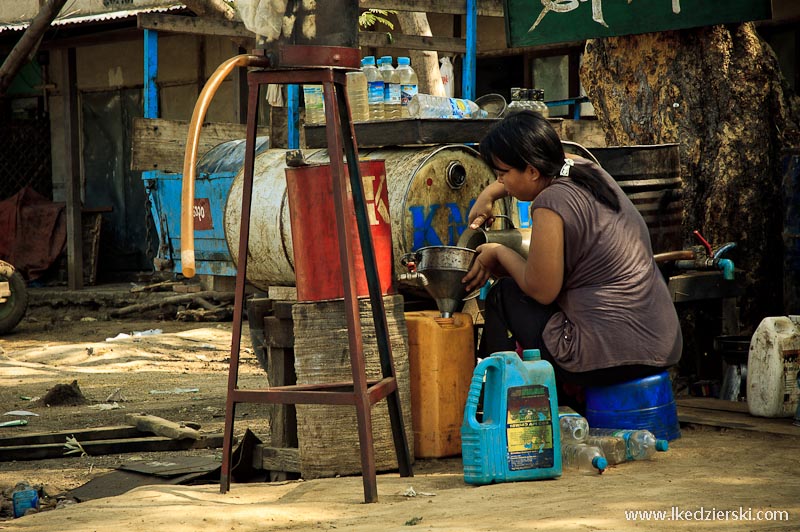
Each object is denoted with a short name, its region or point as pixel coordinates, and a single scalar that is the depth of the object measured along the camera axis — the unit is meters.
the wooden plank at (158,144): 18.62
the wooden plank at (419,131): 9.46
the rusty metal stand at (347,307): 6.96
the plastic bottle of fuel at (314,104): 10.75
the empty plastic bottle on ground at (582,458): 7.29
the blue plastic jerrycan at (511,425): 7.11
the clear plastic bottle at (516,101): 11.12
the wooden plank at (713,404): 9.59
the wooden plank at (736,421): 8.58
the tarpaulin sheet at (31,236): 27.11
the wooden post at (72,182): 24.67
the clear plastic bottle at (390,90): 10.40
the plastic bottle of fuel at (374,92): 10.42
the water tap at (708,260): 10.00
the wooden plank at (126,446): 10.30
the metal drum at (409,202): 9.16
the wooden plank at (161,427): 10.47
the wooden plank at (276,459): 8.53
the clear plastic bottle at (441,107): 10.10
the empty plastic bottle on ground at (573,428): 7.62
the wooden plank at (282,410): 8.79
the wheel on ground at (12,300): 20.53
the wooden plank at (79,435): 10.42
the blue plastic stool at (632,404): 7.91
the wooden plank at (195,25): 18.27
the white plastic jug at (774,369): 8.99
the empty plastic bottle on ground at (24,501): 7.88
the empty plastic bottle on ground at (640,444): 7.68
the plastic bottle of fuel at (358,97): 10.59
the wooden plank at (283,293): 9.03
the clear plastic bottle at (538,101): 11.40
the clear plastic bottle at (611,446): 7.55
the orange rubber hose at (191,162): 5.99
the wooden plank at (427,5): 16.40
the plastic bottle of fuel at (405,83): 10.40
